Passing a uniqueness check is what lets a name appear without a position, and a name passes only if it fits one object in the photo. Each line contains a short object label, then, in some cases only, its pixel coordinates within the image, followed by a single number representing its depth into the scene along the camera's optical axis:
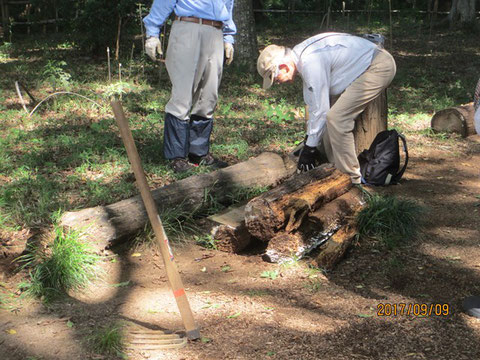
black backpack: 4.94
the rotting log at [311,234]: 3.83
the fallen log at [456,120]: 6.93
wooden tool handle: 2.46
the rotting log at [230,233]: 4.04
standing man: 5.00
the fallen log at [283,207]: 3.80
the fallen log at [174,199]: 3.80
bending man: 4.20
